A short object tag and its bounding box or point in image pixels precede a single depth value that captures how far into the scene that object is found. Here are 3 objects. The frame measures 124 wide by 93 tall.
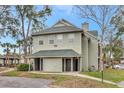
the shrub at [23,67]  9.06
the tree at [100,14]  9.62
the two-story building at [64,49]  9.07
